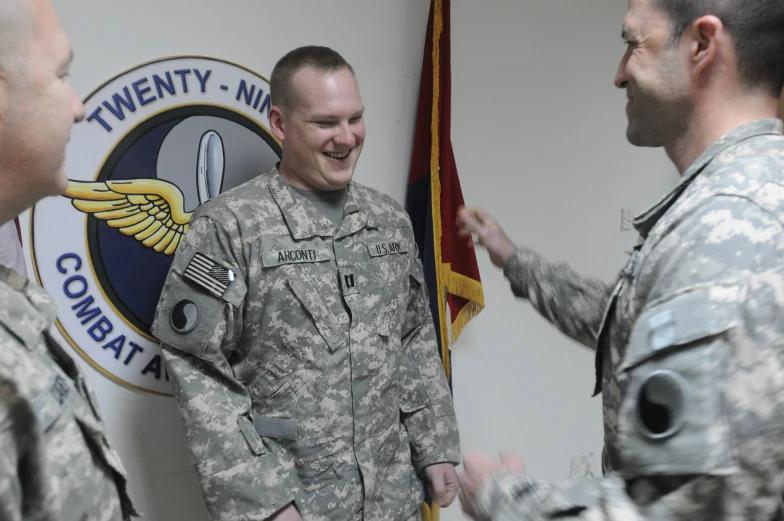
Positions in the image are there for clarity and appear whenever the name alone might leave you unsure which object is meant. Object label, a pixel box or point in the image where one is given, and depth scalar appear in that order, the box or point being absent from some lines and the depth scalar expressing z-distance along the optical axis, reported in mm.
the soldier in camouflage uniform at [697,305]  674
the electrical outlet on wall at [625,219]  2676
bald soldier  648
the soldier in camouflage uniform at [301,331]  1318
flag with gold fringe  1996
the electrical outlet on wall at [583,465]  2686
